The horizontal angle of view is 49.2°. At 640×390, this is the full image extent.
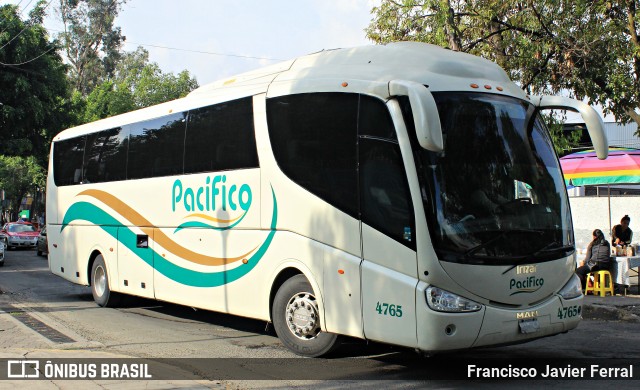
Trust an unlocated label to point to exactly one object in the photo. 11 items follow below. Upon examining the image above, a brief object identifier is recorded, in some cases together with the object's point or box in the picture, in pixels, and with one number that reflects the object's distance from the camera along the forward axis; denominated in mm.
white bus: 6996
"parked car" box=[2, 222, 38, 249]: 39188
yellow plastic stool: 14484
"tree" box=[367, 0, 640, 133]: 15508
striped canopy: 15098
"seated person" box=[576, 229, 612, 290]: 14484
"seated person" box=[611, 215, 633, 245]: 16328
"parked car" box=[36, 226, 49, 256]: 32250
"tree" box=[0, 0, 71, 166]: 31406
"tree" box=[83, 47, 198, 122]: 48312
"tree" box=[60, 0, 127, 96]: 55844
